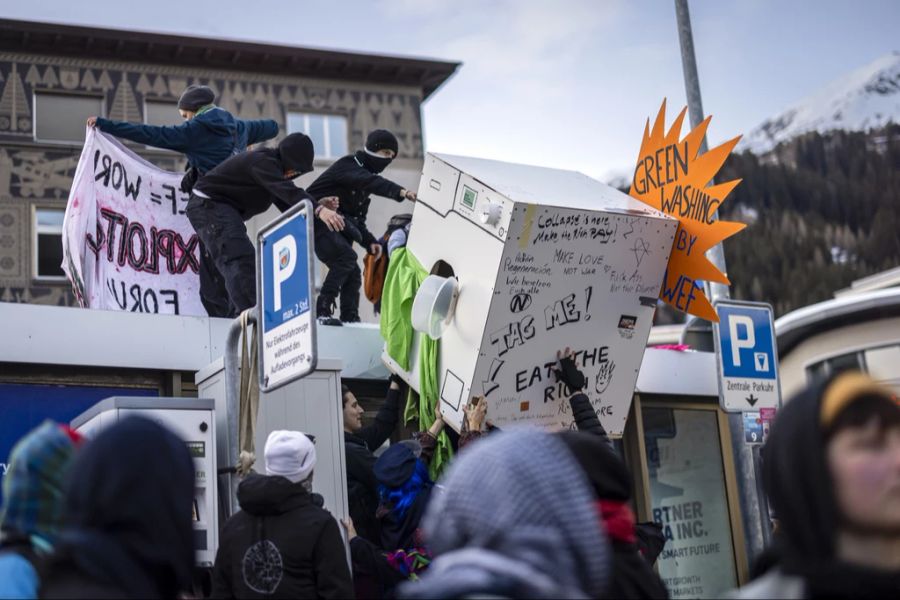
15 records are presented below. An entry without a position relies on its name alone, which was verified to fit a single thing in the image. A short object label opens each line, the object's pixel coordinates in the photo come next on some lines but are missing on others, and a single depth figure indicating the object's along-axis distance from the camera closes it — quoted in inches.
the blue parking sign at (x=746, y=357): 398.6
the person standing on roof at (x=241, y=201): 338.6
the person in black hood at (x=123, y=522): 117.1
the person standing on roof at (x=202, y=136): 380.8
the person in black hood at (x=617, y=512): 141.6
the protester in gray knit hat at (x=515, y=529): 105.8
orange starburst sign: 338.0
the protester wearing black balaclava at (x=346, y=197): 390.9
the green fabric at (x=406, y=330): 339.3
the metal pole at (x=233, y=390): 267.9
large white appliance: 322.7
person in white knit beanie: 218.5
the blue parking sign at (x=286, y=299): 239.0
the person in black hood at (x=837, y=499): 106.4
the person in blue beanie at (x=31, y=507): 132.6
